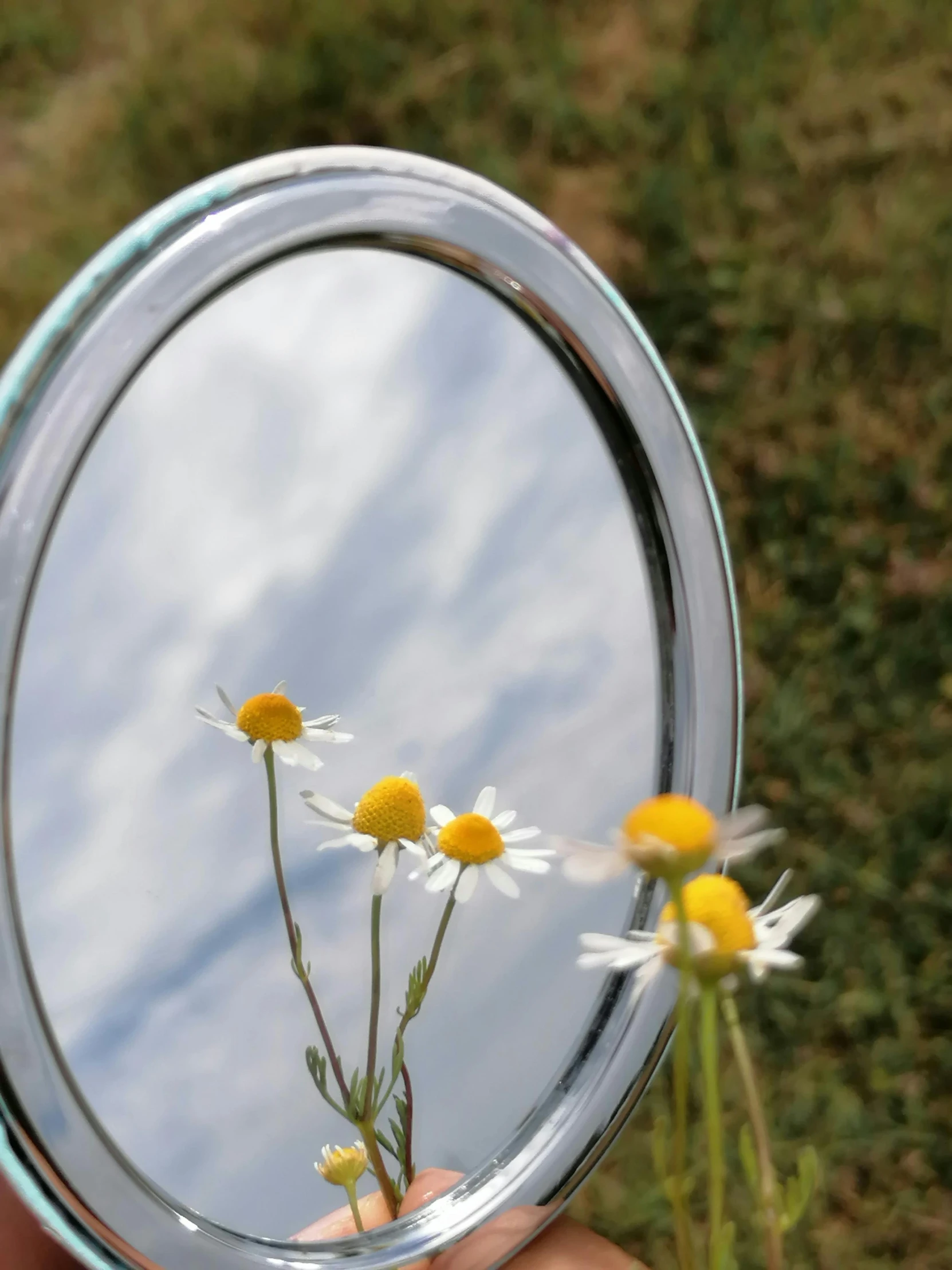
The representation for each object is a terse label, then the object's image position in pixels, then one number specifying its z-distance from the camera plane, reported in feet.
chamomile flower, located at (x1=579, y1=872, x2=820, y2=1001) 0.82
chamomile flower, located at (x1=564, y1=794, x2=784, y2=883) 0.74
